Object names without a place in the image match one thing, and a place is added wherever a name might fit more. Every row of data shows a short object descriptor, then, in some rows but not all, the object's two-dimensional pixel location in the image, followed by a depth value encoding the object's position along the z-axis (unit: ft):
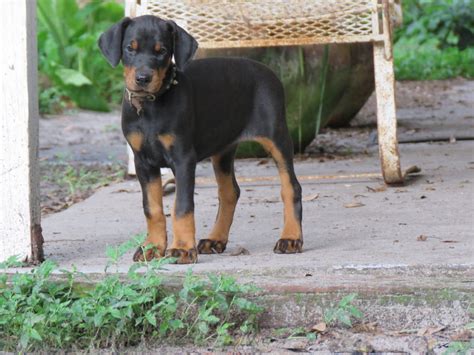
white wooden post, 26.55
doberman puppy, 26.18
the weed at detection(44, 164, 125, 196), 46.09
